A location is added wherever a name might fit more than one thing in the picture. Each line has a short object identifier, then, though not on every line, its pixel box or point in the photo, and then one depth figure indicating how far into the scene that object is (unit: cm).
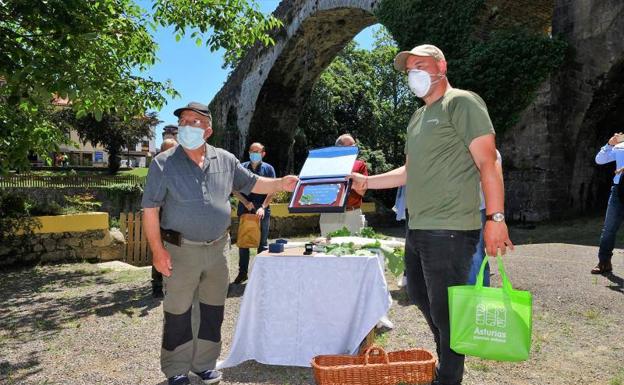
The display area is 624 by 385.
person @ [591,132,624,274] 562
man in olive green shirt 247
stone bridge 1039
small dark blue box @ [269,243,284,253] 362
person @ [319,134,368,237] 543
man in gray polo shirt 303
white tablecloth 341
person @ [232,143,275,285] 612
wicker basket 294
